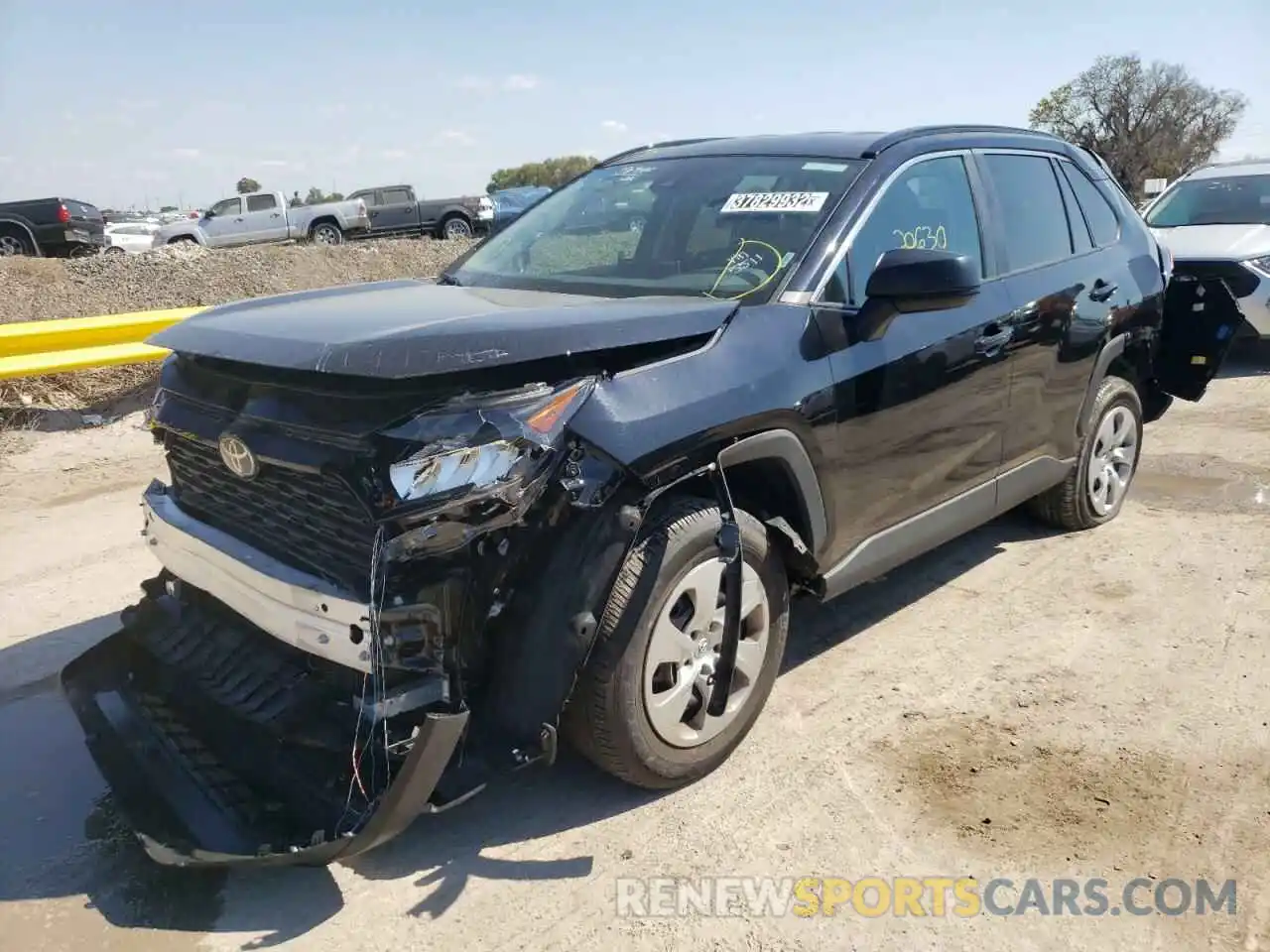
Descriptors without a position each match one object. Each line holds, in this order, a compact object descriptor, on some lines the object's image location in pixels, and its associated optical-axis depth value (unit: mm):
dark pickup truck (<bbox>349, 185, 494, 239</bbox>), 24641
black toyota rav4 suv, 2443
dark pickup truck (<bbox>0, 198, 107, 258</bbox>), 18172
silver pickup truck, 24359
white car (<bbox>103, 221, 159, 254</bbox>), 24352
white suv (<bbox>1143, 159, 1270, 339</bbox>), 8758
